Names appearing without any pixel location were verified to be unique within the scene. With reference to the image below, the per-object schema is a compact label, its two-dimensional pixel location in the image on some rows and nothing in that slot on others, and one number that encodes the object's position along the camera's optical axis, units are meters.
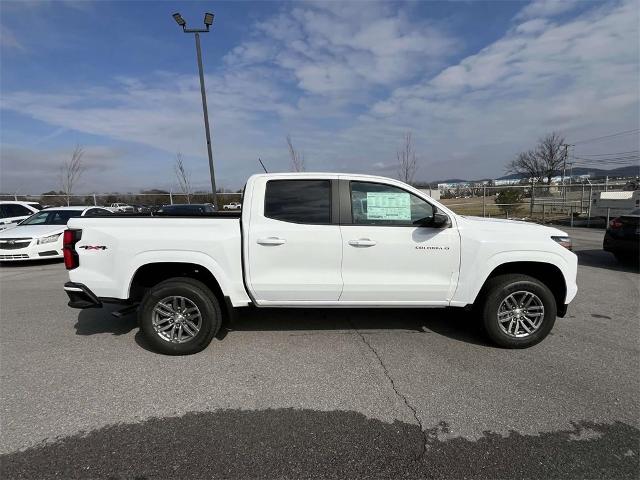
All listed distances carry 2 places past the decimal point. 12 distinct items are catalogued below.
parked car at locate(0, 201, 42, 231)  12.05
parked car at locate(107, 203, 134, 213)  23.07
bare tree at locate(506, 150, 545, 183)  54.78
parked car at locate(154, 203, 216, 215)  11.52
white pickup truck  3.72
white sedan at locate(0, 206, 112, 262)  8.94
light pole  10.70
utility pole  45.88
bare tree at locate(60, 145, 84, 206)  23.67
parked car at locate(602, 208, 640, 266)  7.70
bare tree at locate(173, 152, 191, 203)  23.82
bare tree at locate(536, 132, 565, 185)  52.91
